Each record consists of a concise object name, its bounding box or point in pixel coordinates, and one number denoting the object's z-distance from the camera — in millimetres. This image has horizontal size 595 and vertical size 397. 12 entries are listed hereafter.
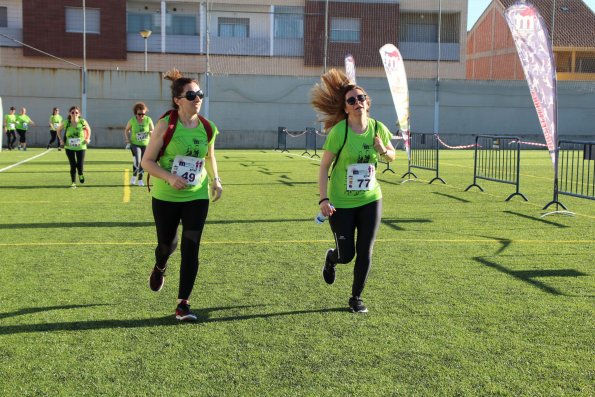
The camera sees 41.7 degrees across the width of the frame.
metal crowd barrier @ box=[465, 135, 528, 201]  14920
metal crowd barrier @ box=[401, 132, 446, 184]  22683
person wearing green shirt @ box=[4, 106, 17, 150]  32594
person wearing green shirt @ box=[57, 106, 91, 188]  16078
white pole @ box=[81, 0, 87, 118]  36438
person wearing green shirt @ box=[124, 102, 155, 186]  16312
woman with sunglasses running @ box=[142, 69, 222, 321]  5746
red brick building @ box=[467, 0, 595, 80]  44656
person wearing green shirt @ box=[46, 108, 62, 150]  32375
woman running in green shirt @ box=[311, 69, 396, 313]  6113
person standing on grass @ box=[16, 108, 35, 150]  33094
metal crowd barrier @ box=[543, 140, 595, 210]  11797
